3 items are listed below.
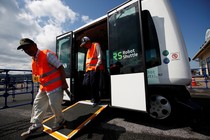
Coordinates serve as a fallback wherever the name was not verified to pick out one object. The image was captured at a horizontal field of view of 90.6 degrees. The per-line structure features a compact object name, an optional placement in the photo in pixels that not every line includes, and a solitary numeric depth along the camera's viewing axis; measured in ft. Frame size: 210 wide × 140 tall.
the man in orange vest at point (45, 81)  6.48
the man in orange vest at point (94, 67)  9.46
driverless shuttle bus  6.72
